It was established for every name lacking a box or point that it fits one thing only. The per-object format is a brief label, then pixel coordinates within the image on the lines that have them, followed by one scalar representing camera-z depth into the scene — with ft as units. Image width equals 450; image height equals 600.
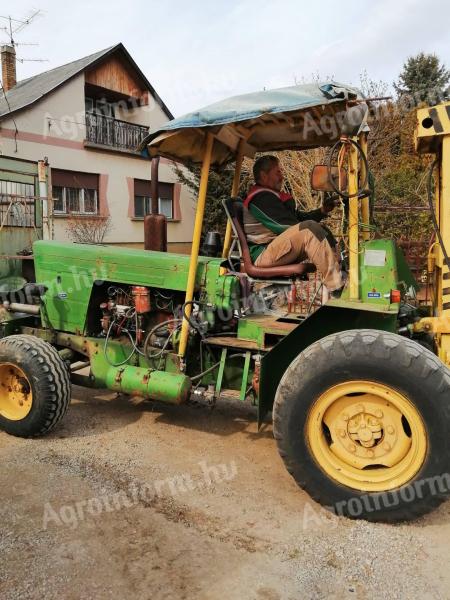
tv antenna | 63.27
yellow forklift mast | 11.36
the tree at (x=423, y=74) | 90.84
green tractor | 10.45
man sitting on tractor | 12.91
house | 55.26
